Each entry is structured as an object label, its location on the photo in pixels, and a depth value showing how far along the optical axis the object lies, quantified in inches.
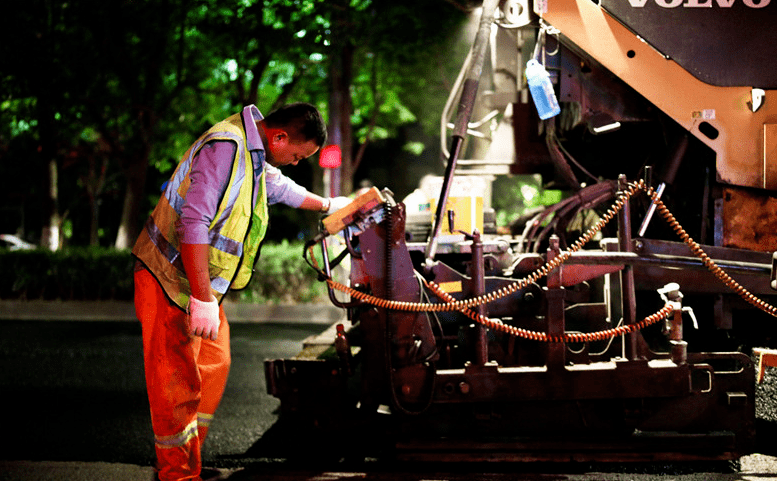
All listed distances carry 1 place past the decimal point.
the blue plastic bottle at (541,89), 157.2
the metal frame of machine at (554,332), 135.7
